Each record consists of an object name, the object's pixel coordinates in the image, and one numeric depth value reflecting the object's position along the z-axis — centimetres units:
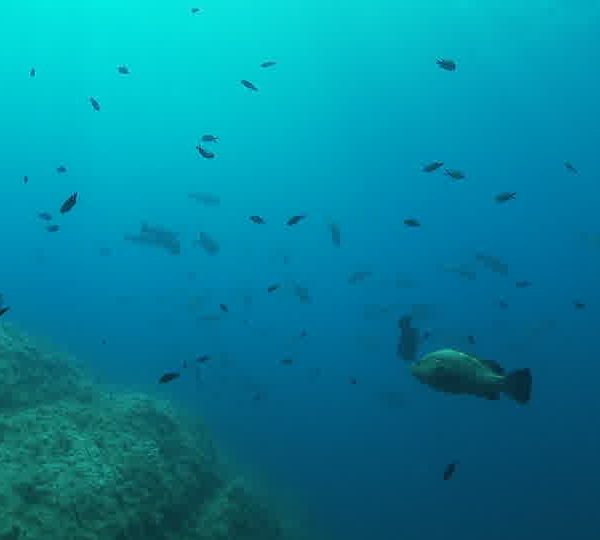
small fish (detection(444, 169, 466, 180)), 1241
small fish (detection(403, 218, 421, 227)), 1288
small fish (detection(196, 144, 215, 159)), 1054
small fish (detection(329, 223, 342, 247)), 1869
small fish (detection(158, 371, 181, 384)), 880
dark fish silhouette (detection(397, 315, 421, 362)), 976
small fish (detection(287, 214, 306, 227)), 1228
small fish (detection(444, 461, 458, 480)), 836
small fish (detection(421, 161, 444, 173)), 1166
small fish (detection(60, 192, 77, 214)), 805
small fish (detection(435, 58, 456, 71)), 1109
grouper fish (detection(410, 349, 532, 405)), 496
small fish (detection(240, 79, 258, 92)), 1321
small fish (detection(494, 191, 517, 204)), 1221
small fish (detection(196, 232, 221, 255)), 2366
